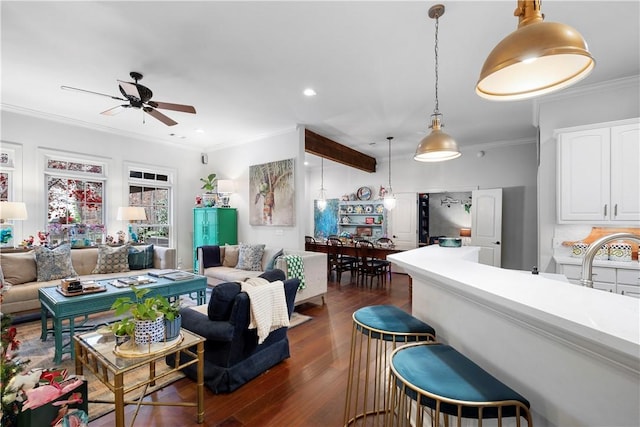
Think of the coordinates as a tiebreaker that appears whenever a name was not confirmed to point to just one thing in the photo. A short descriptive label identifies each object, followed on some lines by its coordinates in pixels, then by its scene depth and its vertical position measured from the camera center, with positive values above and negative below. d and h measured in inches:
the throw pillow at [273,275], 102.1 -23.1
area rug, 81.4 -54.7
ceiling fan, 116.9 +49.5
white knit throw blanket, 87.0 -29.9
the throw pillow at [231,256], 199.5 -31.2
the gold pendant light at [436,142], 86.8 +21.9
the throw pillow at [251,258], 185.3 -30.2
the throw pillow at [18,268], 141.3 -28.6
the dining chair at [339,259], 244.1 -41.5
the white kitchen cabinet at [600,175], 118.9 +16.5
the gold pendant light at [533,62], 39.5 +24.2
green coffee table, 106.6 -37.3
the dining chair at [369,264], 226.1 -41.6
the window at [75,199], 187.5 +8.3
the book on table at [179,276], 148.8 -34.4
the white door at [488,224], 222.7 -9.3
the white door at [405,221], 273.3 -8.6
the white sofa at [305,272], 162.6 -37.7
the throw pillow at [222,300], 86.1 -26.9
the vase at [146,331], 68.4 -28.8
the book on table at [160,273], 153.9 -34.3
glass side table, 60.5 -34.1
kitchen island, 29.3 -17.5
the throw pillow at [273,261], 164.5 -28.6
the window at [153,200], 227.9 +9.2
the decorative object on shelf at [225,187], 236.7 +20.5
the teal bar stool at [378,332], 58.9 -24.8
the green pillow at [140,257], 184.9 -30.0
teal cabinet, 230.5 -11.9
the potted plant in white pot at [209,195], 242.5 +14.2
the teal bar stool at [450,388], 35.2 -23.2
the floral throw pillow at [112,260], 172.4 -29.6
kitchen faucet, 44.9 -6.9
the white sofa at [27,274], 134.0 -34.2
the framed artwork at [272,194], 203.9 +13.8
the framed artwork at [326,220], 334.6 -9.4
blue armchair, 85.4 -39.8
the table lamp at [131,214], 196.5 -1.8
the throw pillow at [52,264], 149.4 -28.0
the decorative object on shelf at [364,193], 306.0 +20.7
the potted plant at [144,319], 67.8 -26.0
